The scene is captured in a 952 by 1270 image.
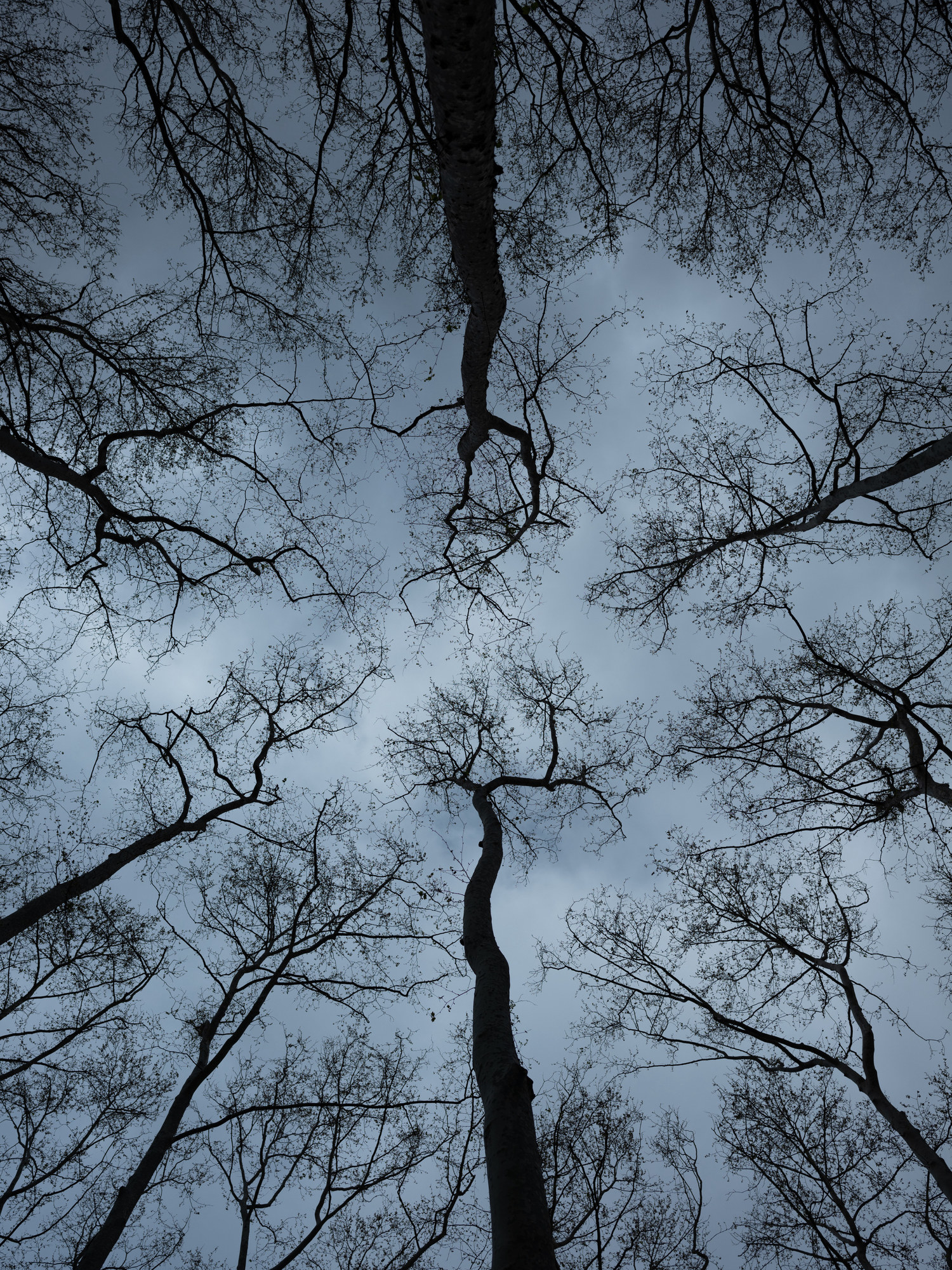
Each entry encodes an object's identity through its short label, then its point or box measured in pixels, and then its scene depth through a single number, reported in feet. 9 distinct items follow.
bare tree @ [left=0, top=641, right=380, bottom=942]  20.98
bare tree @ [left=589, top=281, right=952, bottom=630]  24.91
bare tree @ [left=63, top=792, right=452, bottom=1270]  23.91
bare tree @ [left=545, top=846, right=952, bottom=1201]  23.47
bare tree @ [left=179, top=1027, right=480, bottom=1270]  26.66
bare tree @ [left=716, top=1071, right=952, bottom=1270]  29.55
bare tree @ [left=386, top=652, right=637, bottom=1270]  10.84
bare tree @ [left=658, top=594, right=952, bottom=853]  25.70
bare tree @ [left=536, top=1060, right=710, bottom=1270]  32.99
